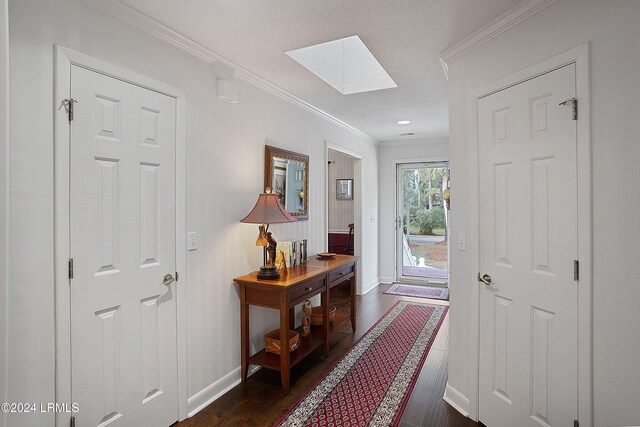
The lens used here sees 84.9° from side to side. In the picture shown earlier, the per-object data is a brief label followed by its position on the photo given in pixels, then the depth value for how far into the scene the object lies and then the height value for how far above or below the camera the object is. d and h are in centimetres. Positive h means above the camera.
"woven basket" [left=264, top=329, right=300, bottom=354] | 278 -104
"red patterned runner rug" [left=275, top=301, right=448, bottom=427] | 223 -130
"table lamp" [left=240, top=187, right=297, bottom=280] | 260 -5
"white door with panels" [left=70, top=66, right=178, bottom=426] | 171 -21
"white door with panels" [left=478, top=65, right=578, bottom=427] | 169 -23
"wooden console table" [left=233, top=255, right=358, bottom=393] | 255 -67
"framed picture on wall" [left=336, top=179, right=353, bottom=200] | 667 +45
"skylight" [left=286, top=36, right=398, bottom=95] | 277 +126
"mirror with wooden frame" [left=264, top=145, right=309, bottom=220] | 307 +33
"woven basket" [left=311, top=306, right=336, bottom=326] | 341 -102
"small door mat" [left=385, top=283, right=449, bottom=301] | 517 -124
